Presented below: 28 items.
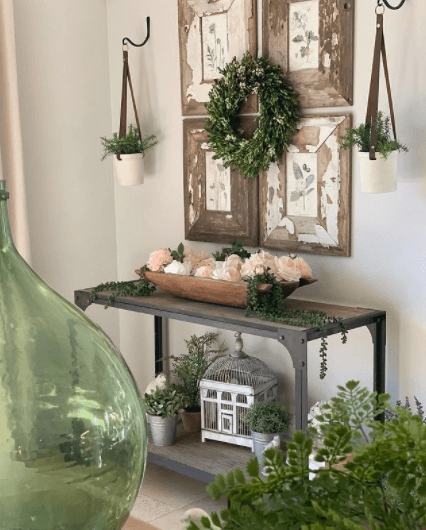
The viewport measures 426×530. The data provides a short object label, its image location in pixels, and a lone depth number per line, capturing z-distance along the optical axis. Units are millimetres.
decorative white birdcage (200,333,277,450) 3043
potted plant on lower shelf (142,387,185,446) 3121
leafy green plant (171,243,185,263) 3088
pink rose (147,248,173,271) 3047
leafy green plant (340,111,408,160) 2541
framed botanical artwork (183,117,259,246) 3178
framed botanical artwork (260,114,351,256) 2867
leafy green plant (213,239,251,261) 3010
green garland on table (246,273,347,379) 2586
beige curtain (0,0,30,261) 3299
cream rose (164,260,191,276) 2963
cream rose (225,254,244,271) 2852
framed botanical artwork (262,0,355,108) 2795
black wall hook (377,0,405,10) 2574
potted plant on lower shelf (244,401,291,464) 2863
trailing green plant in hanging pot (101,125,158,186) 3408
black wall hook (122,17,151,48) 3502
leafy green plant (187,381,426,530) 472
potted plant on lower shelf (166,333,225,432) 3256
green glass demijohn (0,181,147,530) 752
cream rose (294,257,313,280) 2783
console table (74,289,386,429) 2480
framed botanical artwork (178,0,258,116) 3100
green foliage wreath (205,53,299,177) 2943
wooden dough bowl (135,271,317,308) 2707
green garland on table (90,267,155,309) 3090
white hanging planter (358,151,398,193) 2545
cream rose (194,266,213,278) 2886
